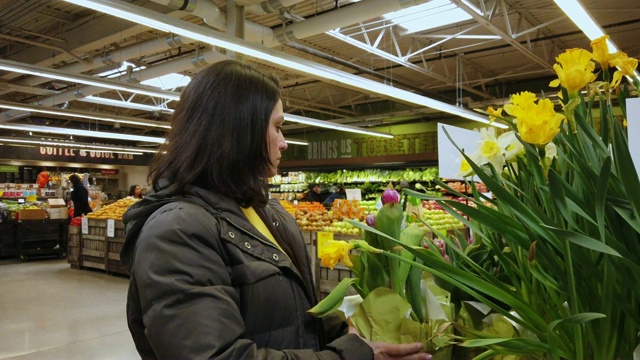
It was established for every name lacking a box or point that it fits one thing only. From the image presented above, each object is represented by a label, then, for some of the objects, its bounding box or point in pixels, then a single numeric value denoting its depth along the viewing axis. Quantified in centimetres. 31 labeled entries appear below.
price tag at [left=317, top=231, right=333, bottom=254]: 457
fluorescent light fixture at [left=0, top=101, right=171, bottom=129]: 898
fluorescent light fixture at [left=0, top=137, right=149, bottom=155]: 1314
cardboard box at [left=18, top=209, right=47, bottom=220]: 962
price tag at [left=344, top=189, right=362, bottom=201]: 745
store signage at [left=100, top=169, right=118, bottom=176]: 2027
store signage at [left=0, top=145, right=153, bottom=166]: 1731
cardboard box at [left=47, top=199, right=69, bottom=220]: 1010
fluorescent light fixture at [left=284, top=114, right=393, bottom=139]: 964
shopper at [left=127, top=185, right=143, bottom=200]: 1016
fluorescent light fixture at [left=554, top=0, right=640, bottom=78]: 378
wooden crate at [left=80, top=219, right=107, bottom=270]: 833
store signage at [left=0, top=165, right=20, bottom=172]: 1750
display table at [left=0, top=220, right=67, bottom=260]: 952
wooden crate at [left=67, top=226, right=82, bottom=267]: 879
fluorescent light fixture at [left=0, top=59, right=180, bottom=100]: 579
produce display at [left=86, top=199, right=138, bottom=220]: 840
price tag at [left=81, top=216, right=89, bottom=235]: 858
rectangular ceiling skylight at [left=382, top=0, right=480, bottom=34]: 640
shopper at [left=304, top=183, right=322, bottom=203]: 1134
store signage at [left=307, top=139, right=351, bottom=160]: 1536
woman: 87
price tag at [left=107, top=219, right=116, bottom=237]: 798
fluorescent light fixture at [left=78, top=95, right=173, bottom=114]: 1033
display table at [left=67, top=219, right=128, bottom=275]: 807
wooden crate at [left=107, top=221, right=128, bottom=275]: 801
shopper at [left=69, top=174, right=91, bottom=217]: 991
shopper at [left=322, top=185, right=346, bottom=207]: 1030
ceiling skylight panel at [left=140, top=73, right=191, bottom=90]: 1023
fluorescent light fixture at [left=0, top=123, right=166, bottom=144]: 1021
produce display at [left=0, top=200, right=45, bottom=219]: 966
